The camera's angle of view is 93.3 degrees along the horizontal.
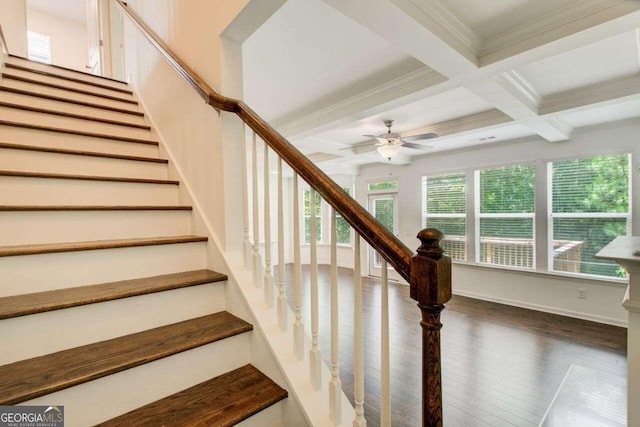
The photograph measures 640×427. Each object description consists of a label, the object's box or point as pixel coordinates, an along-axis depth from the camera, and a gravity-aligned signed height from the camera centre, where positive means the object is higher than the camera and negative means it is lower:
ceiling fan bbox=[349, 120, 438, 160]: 3.62 +0.81
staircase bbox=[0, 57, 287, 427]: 0.97 -0.33
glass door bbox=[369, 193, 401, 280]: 6.88 -0.16
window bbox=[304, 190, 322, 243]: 8.38 -0.30
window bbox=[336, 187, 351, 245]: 7.87 -0.73
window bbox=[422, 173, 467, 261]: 5.67 -0.06
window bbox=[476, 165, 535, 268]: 4.82 -0.20
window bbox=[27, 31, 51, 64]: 5.45 +3.04
